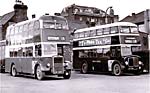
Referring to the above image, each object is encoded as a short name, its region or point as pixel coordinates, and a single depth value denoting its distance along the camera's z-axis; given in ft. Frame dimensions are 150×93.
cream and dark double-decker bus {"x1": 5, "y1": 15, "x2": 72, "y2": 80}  65.87
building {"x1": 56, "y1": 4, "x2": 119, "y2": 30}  264.11
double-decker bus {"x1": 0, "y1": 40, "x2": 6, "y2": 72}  100.71
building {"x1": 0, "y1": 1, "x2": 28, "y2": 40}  167.15
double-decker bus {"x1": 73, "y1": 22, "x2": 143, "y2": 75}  79.20
